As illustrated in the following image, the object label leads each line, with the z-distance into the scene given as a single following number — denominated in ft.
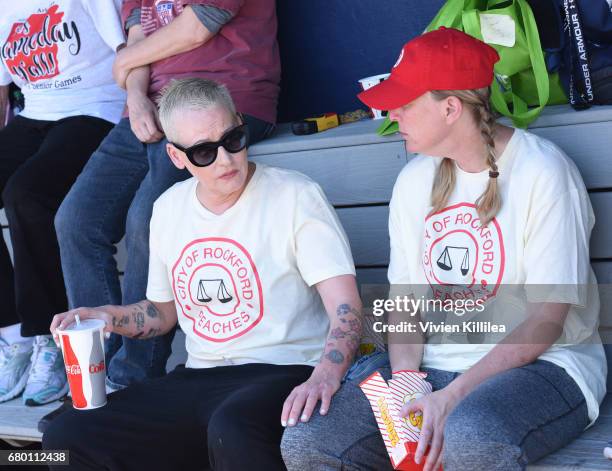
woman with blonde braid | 14.08
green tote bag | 17.95
